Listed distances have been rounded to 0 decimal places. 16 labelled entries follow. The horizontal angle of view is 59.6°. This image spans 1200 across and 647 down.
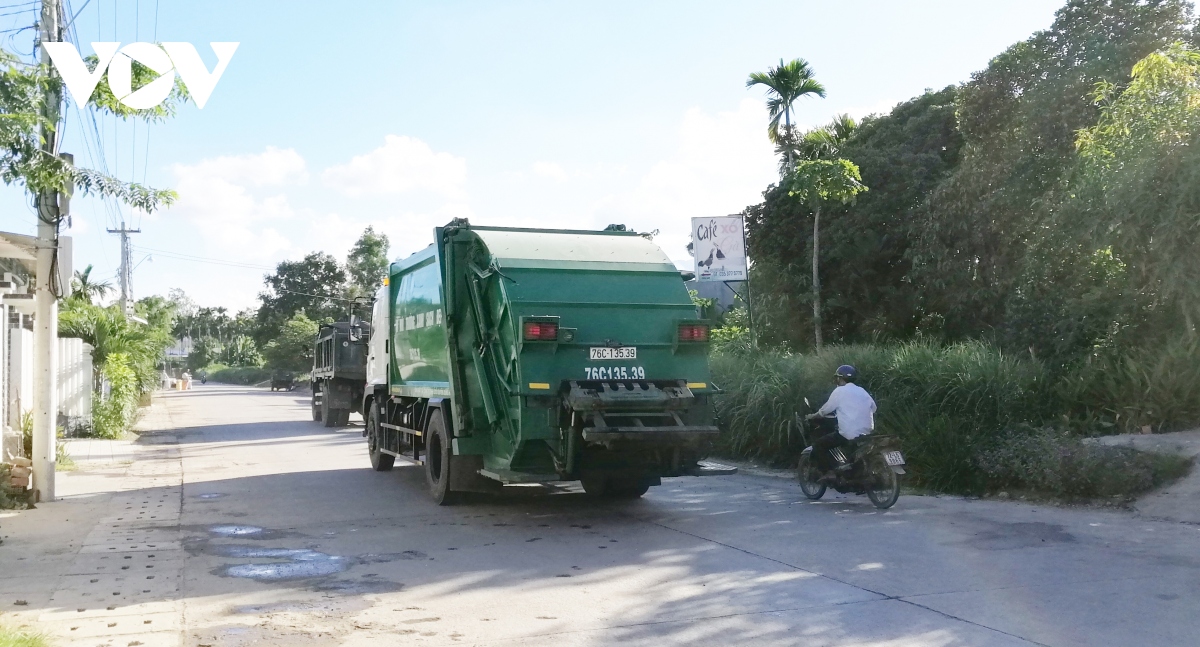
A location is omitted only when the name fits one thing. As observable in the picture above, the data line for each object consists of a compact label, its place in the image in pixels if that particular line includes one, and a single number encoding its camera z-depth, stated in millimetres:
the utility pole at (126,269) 49000
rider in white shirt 11141
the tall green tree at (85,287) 30953
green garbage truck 9797
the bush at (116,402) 22500
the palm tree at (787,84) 26141
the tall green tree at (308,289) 72188
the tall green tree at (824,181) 21234
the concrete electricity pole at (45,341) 11242
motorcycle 10656
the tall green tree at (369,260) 65250
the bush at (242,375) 88738
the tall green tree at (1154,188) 11344
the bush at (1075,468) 10641
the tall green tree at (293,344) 65312
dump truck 24422
